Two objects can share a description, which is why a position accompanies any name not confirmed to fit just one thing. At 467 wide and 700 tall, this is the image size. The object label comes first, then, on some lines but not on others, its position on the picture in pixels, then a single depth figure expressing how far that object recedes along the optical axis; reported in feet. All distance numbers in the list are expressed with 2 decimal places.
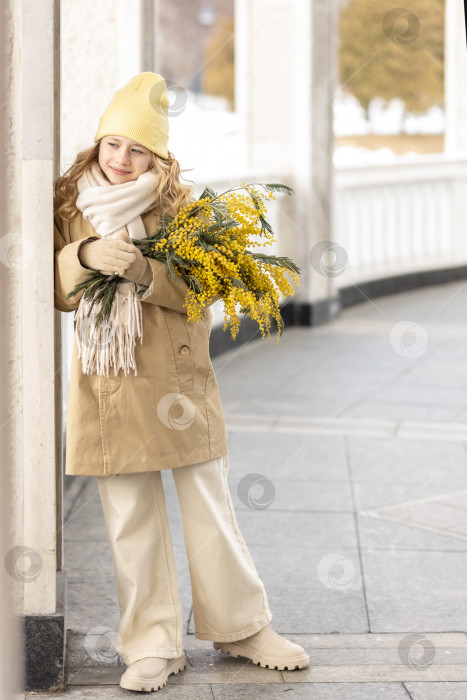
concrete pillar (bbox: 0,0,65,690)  18.81
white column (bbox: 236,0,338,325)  61.82
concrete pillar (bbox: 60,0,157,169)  33.17
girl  18.67
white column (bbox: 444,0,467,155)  89.45
